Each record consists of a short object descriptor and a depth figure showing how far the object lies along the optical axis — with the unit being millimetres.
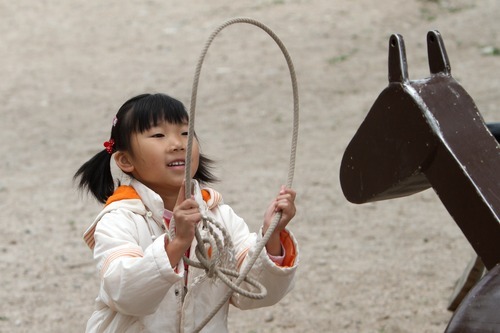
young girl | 4766
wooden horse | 4020
